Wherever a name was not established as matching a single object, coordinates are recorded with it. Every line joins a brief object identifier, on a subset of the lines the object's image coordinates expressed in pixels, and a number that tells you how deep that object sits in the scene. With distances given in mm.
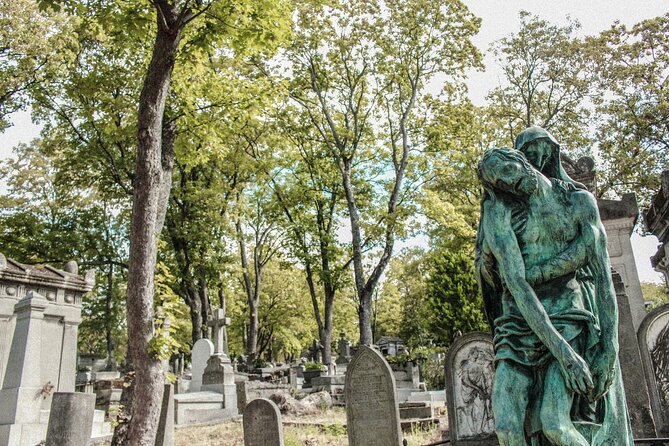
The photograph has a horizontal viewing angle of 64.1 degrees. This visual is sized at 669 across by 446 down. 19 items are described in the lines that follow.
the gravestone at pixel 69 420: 5559
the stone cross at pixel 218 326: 20094
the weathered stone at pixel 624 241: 9789
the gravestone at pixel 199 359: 18062
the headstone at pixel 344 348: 30053
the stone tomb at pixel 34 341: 9445
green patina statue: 2797
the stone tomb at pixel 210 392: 14148
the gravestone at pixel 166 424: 8859
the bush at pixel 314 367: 23984
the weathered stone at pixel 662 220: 10406
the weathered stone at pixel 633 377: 6090
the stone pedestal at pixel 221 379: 16219
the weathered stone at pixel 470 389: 8680
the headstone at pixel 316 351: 35469
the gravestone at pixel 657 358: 6742
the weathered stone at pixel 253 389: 16344
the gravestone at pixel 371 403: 8094
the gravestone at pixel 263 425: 7969
